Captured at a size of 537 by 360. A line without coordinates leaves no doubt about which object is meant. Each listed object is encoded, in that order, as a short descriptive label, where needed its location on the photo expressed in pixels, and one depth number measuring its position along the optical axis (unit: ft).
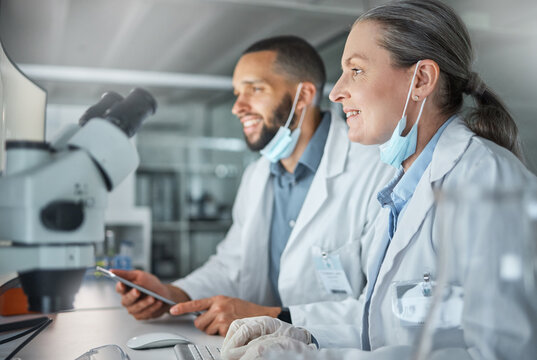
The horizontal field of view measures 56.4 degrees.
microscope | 2.71
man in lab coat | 5.57
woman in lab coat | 3.57
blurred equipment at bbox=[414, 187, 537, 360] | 1.82
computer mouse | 4.02
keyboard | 3.61
